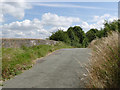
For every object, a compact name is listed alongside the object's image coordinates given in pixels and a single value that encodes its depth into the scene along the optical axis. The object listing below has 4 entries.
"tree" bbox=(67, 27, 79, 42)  29.94
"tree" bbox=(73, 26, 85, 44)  37.00
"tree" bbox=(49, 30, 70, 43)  23.25
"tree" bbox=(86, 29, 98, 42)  39.49
